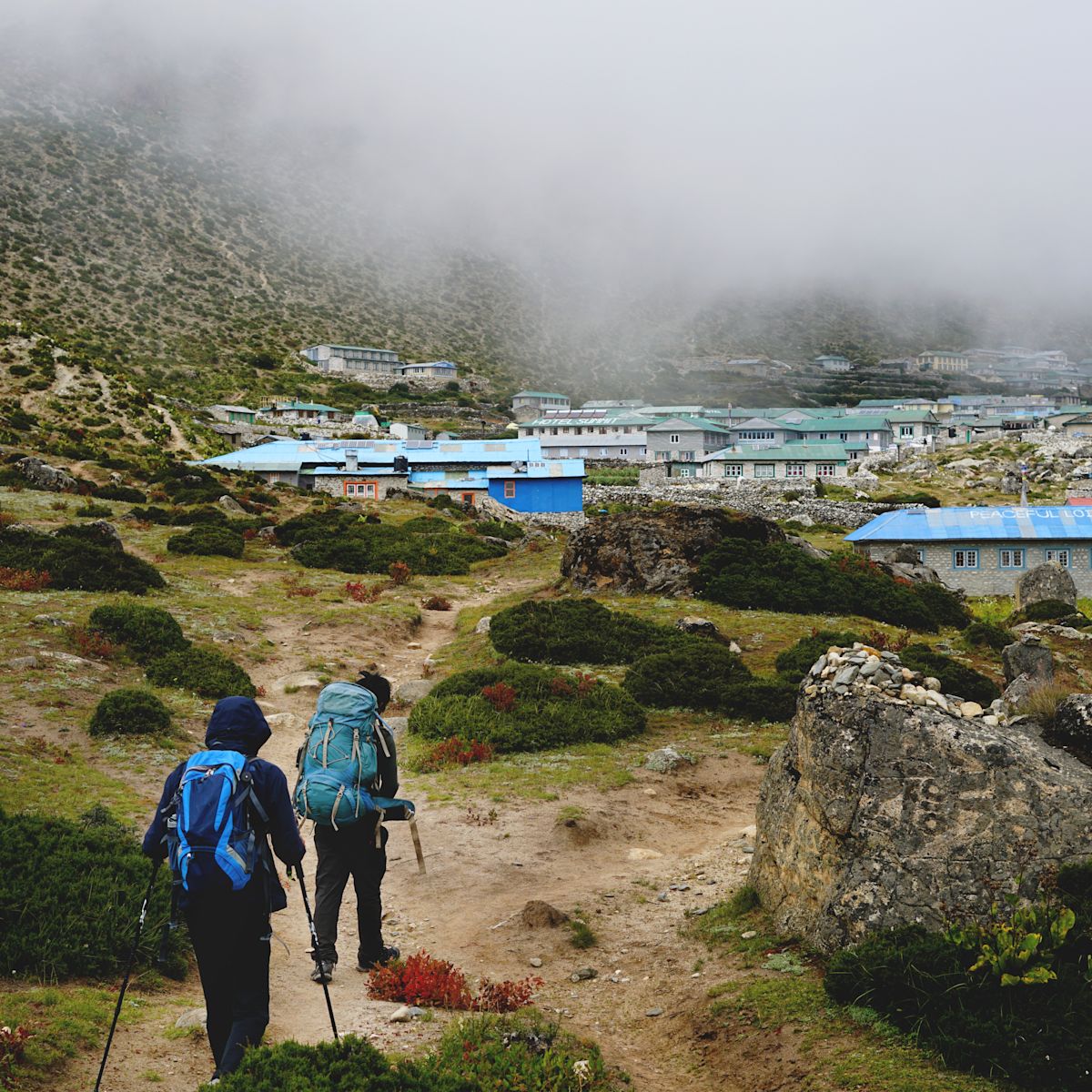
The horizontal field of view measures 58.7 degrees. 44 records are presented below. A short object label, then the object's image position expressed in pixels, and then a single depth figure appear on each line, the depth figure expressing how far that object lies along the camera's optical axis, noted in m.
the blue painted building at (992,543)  40.81
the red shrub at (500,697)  17.45
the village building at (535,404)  133.12
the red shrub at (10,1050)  5.78
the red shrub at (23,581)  22.45
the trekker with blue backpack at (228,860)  5.73
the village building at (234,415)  87.44
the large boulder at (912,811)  7.33
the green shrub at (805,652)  20.56
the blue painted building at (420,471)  64.12
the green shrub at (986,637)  25.89
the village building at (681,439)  105.56
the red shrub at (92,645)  18.27
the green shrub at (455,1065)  5.50
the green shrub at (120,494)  41.69
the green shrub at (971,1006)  5.74
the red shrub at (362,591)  28.91
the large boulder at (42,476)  39.88
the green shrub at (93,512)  34.88
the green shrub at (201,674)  17.69
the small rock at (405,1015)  7.16
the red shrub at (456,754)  15.27
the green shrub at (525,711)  16.44
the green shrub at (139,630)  19.12
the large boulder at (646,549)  30.42
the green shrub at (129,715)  14.45
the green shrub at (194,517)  38.19
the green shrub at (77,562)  23.97
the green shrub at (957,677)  19.00
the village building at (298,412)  96.75
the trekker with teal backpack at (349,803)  7.72
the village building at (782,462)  88.31
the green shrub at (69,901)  7.45
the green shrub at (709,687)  18.28
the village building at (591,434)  104.31
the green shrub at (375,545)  35.12
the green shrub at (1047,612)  31.81
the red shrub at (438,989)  7.46
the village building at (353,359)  131.00
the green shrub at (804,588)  28.44
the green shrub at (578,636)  21.81
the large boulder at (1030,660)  20.80
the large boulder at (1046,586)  34.41
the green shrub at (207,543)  32.78
